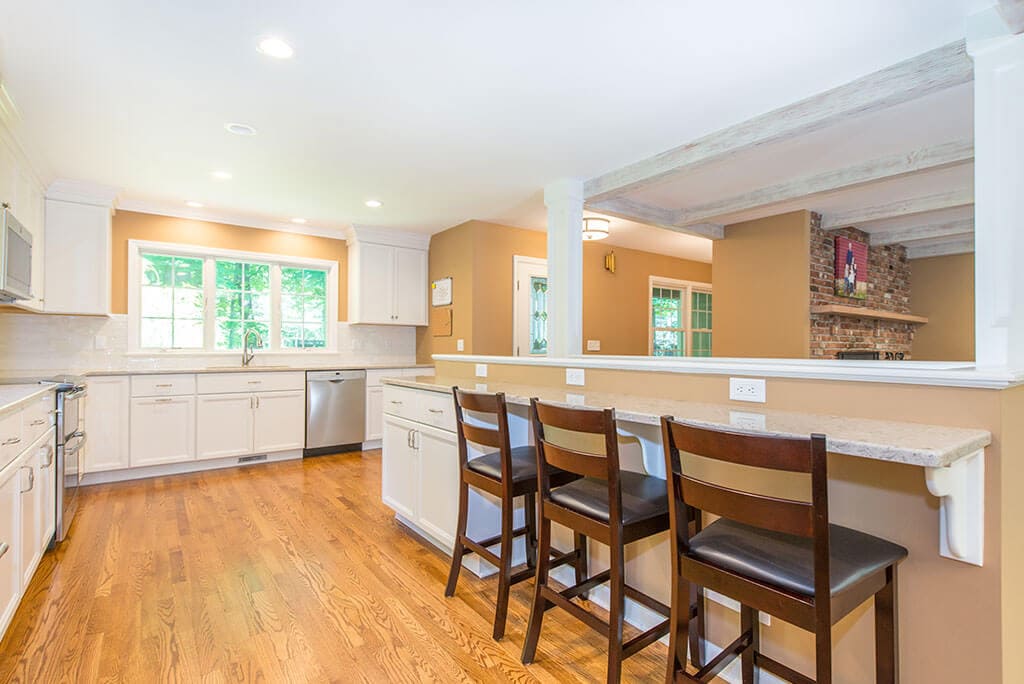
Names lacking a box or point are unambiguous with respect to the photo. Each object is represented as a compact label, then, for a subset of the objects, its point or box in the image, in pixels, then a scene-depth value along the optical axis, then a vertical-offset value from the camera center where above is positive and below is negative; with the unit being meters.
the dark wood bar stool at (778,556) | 1.11 -0.53
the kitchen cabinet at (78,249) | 3.97 +0.73
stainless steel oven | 2.83 -0.62
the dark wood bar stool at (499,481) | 2.02 -0.58
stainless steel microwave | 2.67 +0.45
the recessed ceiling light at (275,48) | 2.14 +1.25
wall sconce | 6.25 +0.99
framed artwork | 5.00 +0.76
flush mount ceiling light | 5.05 +1.13
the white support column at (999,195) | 1.75 +0.52
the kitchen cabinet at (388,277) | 5.53 +0.72
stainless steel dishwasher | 4.99 -0.68
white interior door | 5.52 +0.38
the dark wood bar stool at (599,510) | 1.57 -0.55
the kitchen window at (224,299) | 4.73 +0.43
